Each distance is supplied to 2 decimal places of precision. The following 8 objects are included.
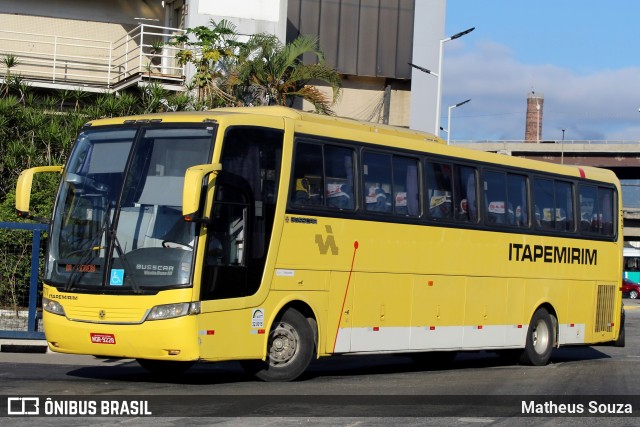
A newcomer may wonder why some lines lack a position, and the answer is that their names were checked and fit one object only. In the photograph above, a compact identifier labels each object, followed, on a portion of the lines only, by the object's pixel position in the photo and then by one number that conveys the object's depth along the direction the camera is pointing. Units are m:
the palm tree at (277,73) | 29.28
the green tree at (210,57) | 29.58
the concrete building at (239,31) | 31.77
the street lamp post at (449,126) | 57.12
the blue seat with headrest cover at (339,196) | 15.35
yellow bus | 13.34
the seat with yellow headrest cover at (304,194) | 14.82
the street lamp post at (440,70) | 37.31
